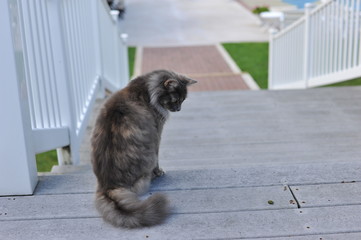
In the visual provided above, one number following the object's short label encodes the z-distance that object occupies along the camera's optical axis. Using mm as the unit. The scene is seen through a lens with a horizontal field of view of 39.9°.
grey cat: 2154
